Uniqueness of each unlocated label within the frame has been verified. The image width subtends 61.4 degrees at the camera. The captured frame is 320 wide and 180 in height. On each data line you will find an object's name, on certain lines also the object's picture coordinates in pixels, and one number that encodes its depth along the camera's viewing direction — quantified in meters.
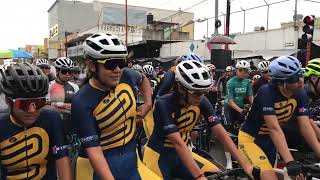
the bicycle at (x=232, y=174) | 2.32
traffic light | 7.61
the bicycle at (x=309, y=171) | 2.34
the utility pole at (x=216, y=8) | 13.11
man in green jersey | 6.06
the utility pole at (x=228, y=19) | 11.21
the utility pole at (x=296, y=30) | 12.99
